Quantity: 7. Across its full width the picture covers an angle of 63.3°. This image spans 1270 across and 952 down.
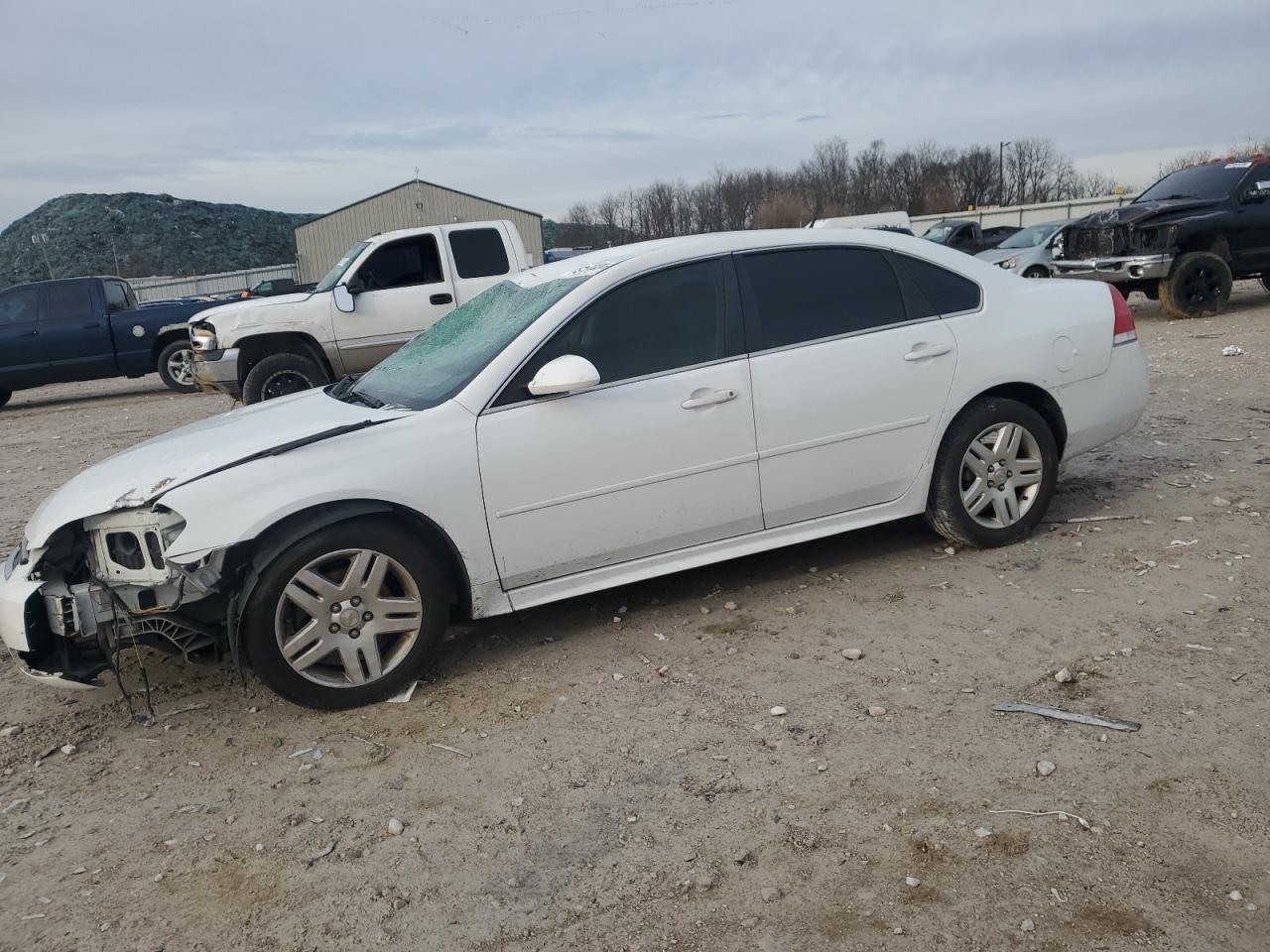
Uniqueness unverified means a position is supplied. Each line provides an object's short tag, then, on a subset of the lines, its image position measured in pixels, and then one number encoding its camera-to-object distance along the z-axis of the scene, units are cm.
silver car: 1822
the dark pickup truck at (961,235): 2386
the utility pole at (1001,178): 7550
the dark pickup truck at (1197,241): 1335
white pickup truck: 1081
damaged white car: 377
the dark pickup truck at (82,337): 1512
